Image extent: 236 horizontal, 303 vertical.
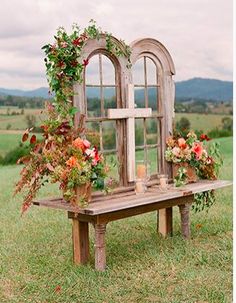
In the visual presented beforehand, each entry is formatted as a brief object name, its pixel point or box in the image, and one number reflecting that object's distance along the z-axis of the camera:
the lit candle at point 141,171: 6.31
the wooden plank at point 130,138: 6.15
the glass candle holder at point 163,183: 6.34
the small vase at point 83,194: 5.30
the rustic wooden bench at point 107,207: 5.42
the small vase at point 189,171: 6.71
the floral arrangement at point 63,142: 5.34
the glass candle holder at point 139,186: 6.08
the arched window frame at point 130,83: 5.72
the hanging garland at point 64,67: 5.48
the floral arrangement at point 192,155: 6.63
